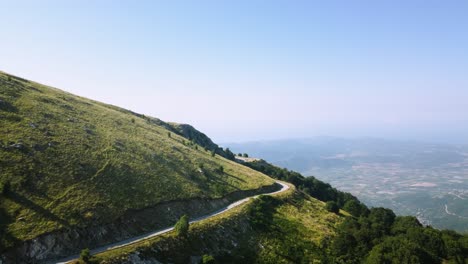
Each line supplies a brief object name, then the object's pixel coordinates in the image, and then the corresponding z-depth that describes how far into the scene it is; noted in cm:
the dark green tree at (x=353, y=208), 9374
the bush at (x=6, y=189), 4519
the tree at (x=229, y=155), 14662
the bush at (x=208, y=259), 4631
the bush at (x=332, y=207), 8482
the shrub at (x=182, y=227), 4975
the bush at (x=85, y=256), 3864
